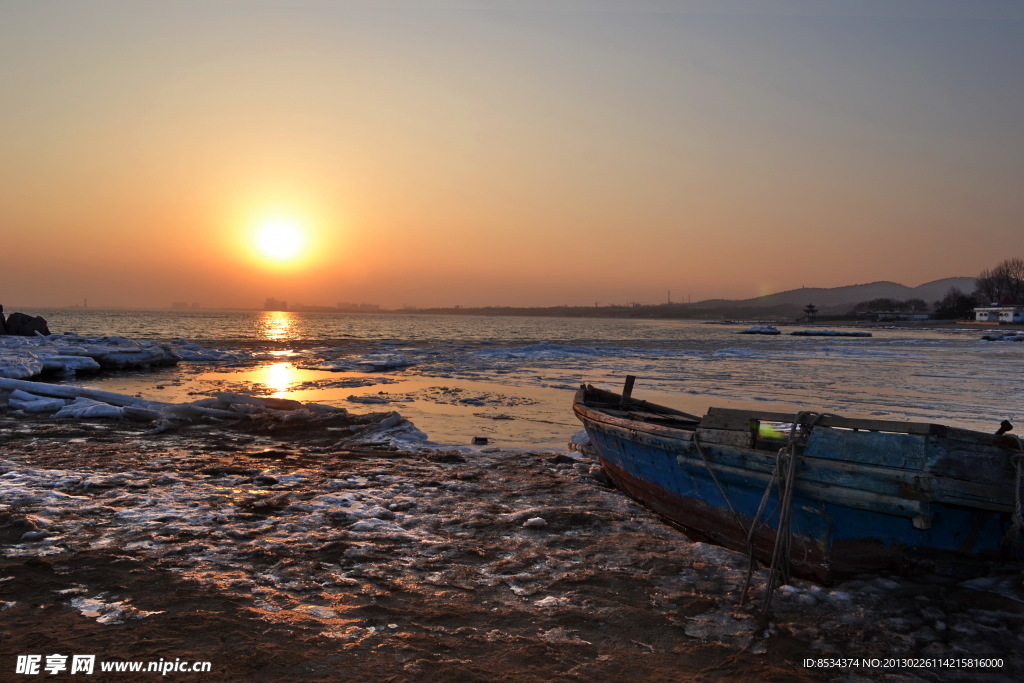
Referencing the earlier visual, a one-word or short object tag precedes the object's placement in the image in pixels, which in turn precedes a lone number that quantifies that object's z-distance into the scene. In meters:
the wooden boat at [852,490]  4.66
